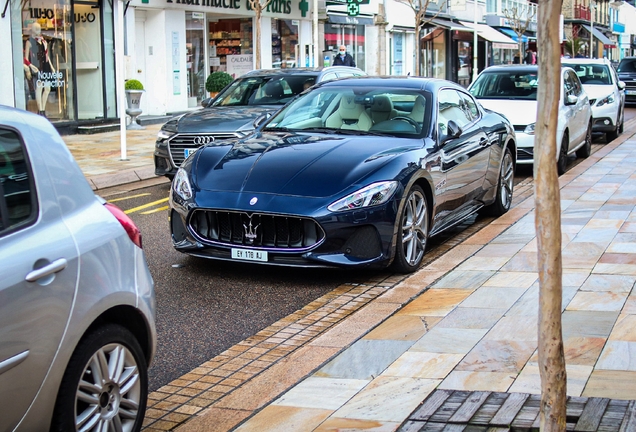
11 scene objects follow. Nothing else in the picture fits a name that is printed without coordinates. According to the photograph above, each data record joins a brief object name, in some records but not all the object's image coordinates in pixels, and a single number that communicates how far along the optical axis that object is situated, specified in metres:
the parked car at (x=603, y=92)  19.25
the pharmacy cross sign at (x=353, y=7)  36.22
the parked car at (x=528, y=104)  13.87
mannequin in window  20.31
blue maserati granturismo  7.16
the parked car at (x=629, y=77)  32.84
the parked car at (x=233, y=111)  12.20
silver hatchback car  3.40
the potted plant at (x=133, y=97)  21.22
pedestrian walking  26.62
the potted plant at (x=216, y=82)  24.67
